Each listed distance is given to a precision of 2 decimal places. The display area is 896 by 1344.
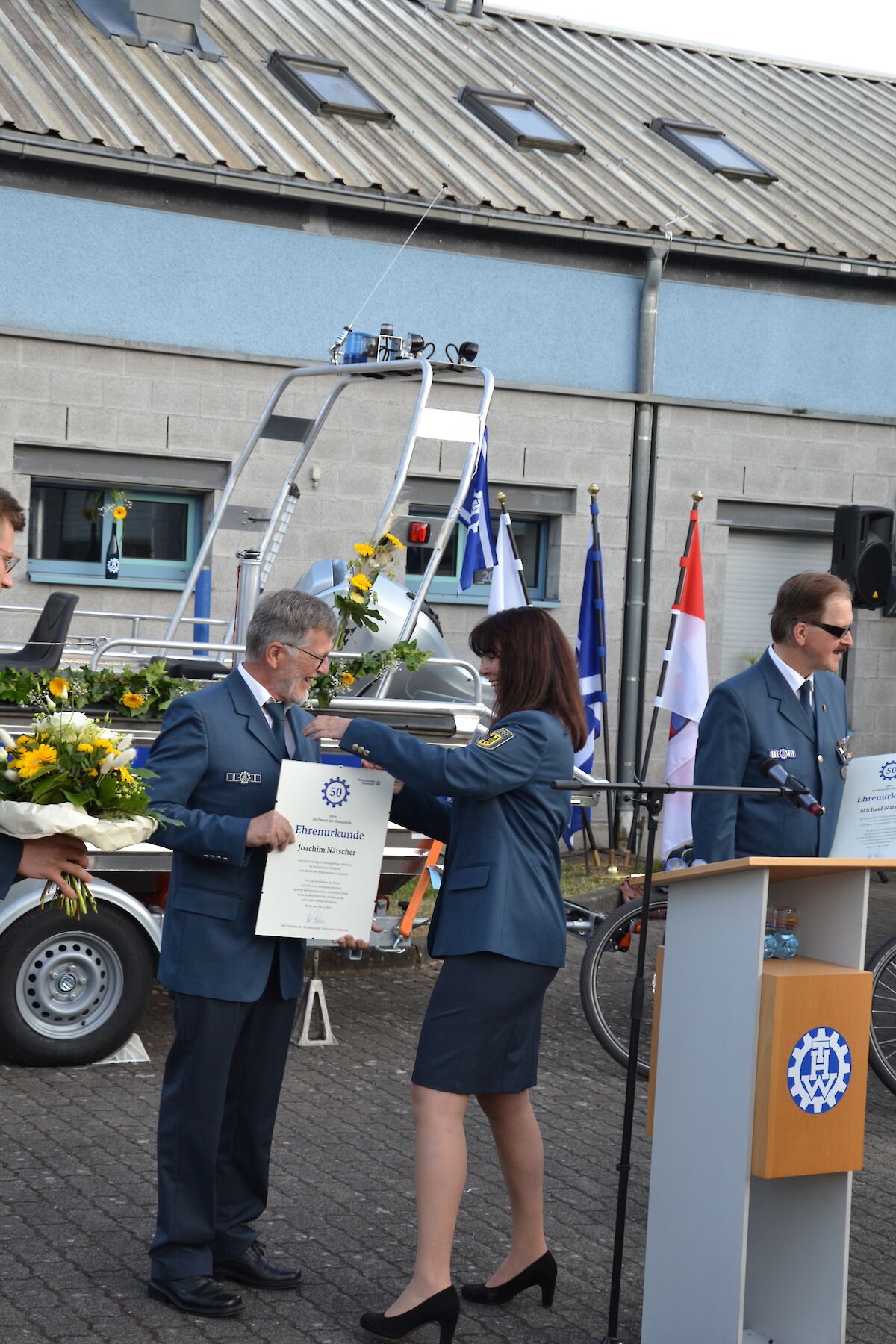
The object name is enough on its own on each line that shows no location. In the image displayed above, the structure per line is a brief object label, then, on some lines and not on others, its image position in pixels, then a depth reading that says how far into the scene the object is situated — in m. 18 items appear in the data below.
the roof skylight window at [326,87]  14.73
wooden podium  3.84
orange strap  7.66
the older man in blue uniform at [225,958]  4.34
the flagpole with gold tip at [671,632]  12.35
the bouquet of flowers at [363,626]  7.07
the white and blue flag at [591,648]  12.66
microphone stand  4.08
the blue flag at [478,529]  9.12
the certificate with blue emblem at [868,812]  4.92
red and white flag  11.79
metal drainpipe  14.42
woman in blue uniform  4.20
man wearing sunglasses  5.21
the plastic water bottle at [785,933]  4.14
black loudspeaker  12.43
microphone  4.29
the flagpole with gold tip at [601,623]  12.75
